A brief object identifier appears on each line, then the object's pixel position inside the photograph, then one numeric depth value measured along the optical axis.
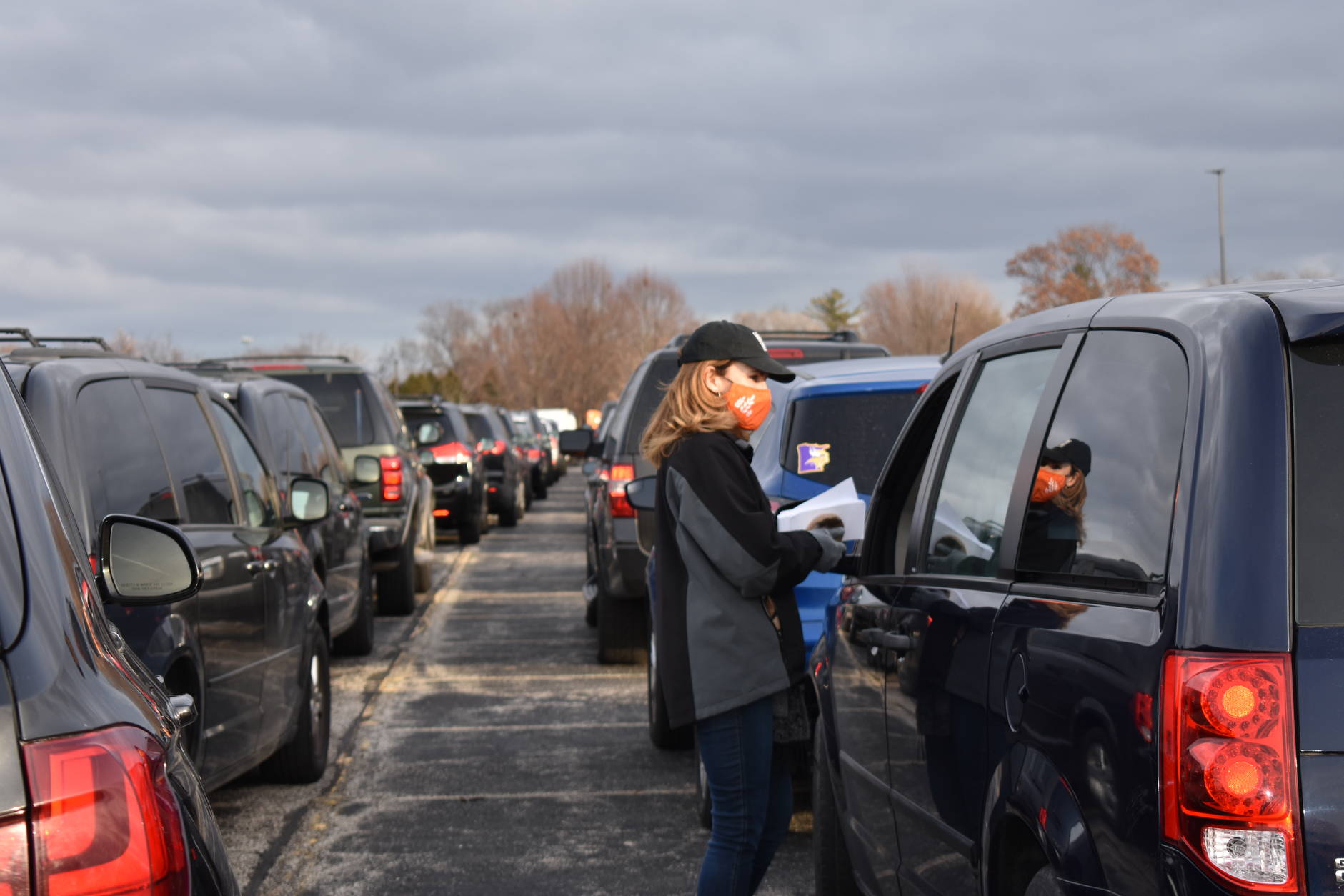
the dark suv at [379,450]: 12.75
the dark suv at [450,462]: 19.25
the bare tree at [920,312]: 88.81
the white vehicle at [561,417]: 62.88
